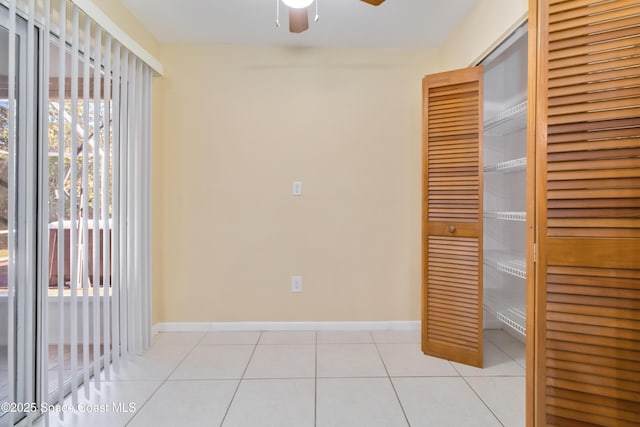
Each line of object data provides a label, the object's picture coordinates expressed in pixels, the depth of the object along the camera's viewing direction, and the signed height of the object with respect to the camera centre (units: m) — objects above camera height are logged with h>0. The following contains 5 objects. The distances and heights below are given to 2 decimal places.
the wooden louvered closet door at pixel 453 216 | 2.08 -0.02
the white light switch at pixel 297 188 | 2.65 +0.20
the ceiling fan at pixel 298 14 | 1.51 +1.00
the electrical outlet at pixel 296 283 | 2.67 -0.60
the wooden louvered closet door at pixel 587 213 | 1.10 +0.00
